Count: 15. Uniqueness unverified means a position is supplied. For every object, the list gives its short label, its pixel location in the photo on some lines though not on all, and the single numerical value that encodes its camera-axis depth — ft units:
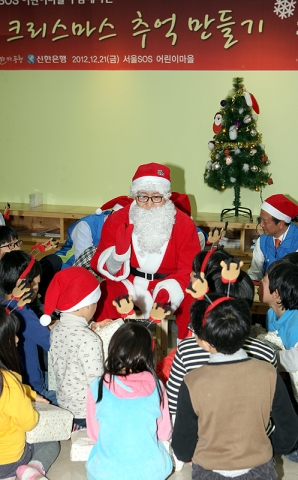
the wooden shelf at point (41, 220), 19.92
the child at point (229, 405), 5.96
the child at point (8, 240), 11.53
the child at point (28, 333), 9.04
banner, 18.51
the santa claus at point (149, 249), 11.21
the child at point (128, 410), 6.45
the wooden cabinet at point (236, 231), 18.61
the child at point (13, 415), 6.86
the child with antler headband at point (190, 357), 7.06
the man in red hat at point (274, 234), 13.34
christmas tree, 18.07
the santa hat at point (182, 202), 13.43
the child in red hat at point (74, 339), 8.02
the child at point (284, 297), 8.52
